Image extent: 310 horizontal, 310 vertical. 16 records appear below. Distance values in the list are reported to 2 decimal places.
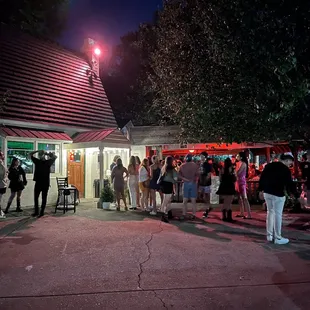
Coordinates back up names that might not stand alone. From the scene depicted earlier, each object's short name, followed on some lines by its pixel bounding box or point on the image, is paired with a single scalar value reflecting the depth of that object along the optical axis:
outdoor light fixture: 18.38
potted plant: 11.79
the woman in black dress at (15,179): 10.94
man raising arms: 10.20
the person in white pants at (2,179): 10.04
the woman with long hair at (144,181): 11.20
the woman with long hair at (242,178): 9.76
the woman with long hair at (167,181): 9.55
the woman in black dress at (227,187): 9.24
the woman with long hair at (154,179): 10.50
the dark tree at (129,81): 27.12
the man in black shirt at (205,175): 11.38
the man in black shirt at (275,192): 7.12
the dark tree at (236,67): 7.67
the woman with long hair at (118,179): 11.42
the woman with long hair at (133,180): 11.57
